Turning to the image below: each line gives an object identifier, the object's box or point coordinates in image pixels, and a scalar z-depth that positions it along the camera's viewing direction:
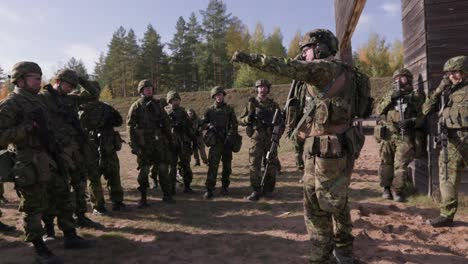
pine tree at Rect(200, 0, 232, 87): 46.19
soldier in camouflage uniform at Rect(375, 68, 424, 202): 6.69
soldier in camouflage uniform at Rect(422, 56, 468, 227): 5.16
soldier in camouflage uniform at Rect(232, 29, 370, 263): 3.59
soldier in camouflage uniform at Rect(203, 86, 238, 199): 7.68
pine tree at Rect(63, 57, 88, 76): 66.47
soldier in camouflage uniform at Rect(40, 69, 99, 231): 5.36
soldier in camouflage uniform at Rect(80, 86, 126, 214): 6.66
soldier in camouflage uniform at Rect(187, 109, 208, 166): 11.59
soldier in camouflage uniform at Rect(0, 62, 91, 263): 4.28
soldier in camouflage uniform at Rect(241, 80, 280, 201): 7.39
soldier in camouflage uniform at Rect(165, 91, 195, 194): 8.39
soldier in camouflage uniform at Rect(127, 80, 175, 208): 6.89
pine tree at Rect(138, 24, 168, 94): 48.84
